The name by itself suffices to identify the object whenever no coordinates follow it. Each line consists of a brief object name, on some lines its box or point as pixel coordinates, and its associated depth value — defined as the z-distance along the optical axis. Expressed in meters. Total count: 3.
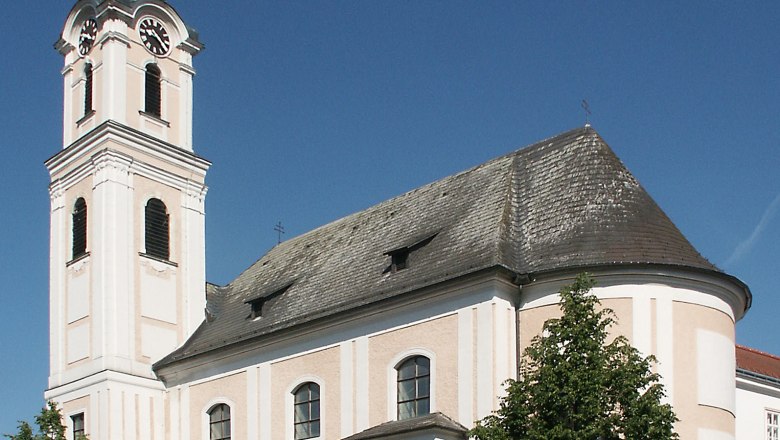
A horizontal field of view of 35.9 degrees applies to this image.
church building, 25.47
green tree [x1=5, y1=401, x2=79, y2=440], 31.00
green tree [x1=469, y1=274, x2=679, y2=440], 20.09
